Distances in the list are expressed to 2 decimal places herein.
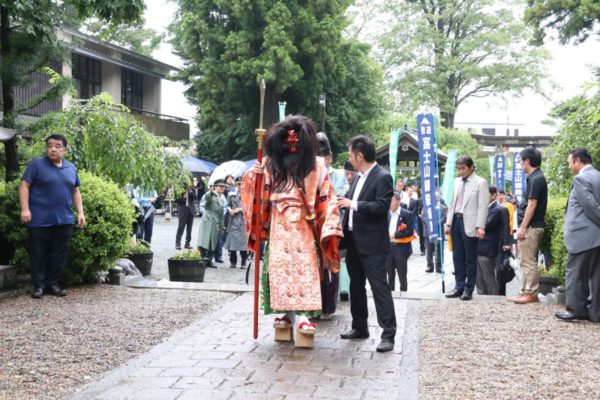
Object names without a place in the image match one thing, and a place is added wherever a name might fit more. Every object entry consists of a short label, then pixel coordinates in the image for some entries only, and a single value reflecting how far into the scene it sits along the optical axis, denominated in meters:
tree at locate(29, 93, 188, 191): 10.38
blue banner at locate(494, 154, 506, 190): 19.70
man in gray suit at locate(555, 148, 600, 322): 6.88
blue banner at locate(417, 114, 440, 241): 10.44
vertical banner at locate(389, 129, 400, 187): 20.52
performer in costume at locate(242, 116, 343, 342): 5.61
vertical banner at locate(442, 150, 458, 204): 19.38
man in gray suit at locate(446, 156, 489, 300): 8.41
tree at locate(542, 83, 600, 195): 9.10
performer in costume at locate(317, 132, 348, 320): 6.62
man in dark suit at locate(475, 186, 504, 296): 8.84
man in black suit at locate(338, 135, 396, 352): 5.62
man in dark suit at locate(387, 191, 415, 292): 10.15
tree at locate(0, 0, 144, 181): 8.45
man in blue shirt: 7.70
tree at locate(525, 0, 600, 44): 17.56
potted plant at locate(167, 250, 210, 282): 10.66
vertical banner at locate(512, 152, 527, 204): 18.97
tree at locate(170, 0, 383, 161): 29.45
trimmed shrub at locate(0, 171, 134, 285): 8.12
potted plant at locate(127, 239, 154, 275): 11.45
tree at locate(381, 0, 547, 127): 40.88
